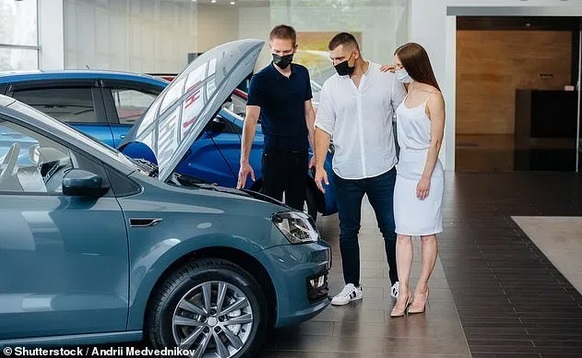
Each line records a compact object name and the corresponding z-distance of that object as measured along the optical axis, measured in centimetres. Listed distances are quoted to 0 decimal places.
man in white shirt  629
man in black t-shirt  662
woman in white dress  596
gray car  456
